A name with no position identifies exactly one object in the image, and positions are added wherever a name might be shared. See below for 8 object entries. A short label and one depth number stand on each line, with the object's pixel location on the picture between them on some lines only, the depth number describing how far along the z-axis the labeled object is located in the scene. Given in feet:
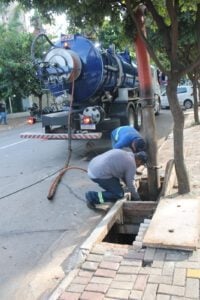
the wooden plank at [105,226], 14.12
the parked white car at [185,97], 92.79
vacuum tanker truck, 32.24
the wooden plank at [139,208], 17.69
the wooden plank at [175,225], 13.21
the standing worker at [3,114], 83.33
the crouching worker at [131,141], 20.52
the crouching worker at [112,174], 18.62
